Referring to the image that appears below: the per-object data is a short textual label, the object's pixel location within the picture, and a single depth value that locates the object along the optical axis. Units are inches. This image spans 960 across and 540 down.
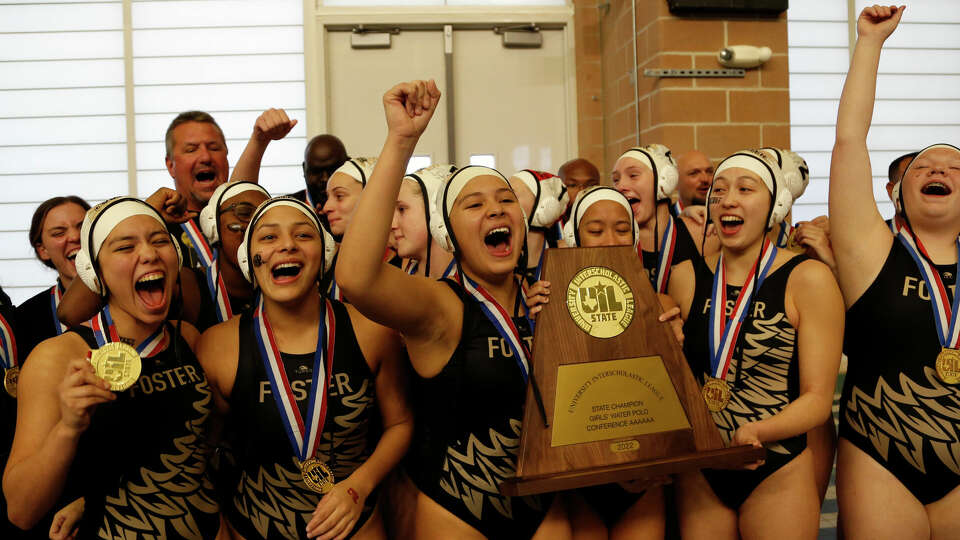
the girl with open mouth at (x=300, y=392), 92.4
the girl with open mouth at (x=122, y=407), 80.2
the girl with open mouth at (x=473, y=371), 90.5
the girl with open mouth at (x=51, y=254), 126.6
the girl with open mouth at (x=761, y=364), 97.0
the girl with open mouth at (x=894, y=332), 98.6
